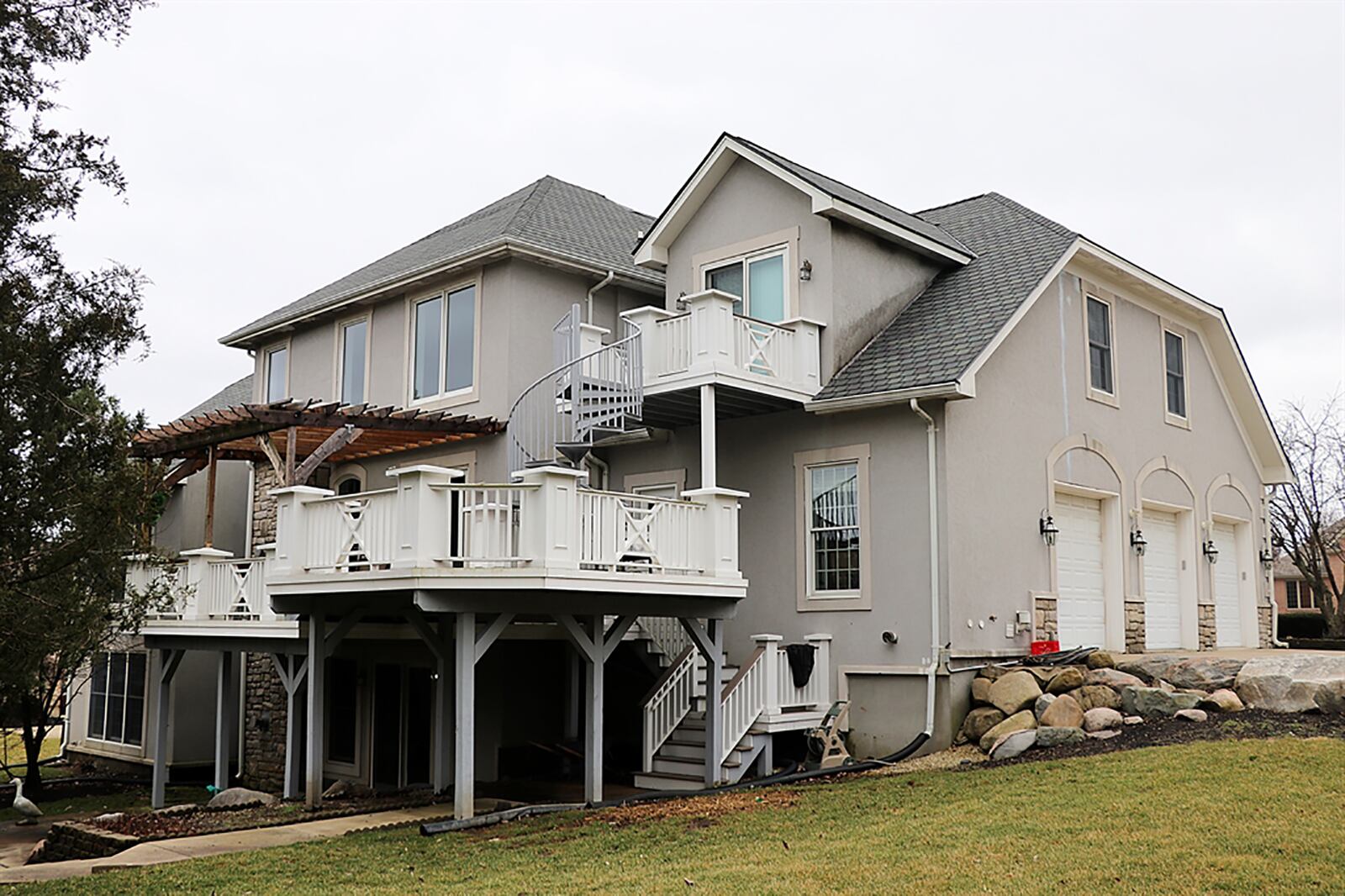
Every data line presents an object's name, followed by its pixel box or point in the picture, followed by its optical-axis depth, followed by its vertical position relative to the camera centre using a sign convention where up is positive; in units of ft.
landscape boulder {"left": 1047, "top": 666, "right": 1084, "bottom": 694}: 48.42 -3.97
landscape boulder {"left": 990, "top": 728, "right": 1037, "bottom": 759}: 44.21 -5.88
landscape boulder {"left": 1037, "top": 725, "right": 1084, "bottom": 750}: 44.42 -5.63
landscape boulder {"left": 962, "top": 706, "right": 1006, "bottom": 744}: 47.26 -5.45
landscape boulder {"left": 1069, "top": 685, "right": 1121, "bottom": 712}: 47.37 -4.50
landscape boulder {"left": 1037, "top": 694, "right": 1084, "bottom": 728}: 45.96 -5.03
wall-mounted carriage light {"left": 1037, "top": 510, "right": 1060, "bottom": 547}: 54.03 +2.16
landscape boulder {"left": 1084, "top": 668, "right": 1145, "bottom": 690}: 48.44 -3.92
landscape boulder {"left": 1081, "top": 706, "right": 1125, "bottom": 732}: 45.29 -5.14
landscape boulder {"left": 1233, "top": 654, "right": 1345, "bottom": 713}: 45.57 -3.80
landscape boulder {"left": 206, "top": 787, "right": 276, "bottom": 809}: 49.60 -8.81
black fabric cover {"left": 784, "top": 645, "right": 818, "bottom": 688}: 48.96 -3.23
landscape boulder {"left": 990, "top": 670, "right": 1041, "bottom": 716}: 47.42 -4.34
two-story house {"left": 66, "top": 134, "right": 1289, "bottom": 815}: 42.78 +4.17
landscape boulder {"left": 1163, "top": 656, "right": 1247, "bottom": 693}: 48.85 -3.73
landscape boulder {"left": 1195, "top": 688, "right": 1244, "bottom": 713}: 46.47 -4.62
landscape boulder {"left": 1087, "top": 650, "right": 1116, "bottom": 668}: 51.39 -3.36
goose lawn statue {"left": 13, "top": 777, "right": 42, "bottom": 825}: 60.49 -11.19
